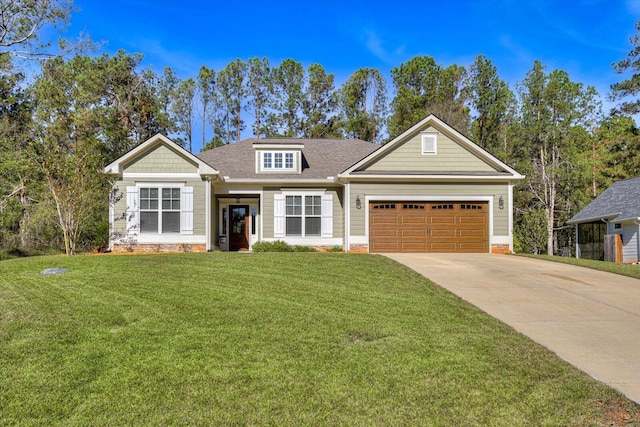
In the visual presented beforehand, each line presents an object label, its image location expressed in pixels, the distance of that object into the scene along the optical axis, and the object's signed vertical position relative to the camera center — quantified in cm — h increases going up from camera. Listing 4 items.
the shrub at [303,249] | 1625 -105
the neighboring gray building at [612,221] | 1969 -10
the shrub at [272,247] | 1589 -94
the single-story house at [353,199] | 1591 +87
